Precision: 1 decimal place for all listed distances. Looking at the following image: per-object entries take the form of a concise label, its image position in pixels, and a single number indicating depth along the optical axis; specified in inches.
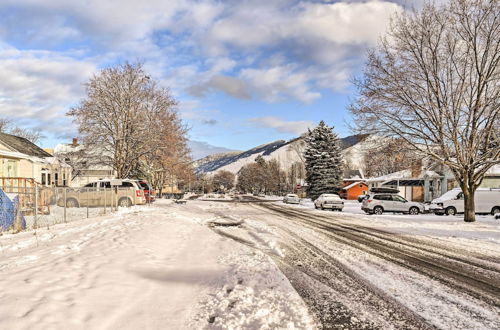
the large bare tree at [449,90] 681.6
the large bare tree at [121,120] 1205.7
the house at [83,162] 1337.4
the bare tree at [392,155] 752.3
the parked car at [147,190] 1010.1
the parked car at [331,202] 1227.2
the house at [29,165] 1040.2
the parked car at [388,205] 1059.3
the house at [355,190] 2444.6
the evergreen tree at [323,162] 2055.9
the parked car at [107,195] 816.3
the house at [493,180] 1434.5
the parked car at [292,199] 1830.7
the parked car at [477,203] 944.9
